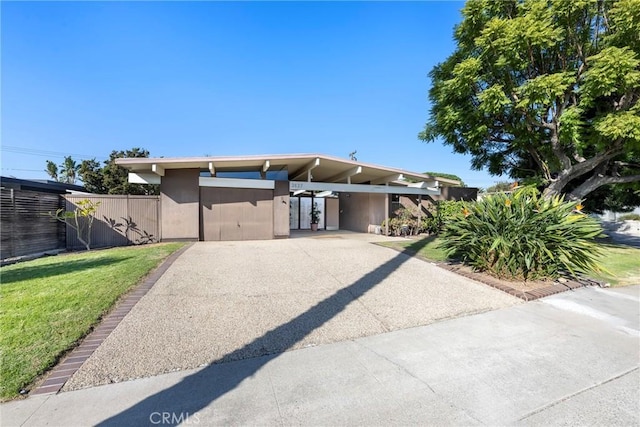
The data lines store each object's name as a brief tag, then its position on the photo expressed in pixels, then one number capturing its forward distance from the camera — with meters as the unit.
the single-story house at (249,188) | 10.62
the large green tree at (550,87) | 8.34
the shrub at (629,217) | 22.94
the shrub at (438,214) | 13.48
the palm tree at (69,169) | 38.16
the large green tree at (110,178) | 20.88
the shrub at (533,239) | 5.79
